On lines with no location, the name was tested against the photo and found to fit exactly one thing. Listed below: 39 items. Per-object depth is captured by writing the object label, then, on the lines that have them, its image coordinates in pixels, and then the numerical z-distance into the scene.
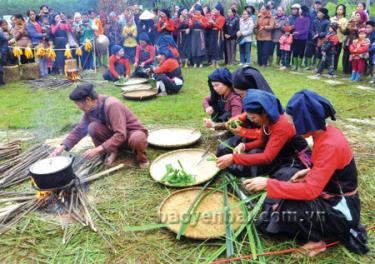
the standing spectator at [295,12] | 9.30
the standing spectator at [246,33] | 9.77
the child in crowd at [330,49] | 8.20
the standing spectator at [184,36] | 10.29
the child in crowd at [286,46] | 9.24
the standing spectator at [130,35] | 10.57
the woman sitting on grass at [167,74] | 7.04
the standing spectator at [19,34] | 8.88
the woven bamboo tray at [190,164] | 3.56
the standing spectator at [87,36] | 10.19
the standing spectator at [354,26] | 7.90
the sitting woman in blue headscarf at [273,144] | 2.79
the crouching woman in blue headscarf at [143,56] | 8.29
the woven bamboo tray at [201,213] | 2.66
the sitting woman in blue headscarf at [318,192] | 2.16
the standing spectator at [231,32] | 10.13
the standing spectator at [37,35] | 9.31
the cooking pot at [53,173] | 2.93
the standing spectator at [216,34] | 10.09
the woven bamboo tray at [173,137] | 4.33
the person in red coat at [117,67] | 8.14
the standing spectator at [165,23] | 10.07
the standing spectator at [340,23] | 8.13
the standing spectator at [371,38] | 7.45
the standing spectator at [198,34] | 10.11
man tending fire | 3.45
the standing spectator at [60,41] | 9.72
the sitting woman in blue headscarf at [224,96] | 3.94
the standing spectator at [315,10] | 9.72
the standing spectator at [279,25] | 9.53
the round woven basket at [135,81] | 7.84
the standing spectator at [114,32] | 11.41
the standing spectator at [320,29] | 8.66
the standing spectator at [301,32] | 9.00
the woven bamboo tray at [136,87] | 7.29
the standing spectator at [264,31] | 9.54
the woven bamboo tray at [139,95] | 6.75
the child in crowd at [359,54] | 7.56
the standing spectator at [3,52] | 8.43
